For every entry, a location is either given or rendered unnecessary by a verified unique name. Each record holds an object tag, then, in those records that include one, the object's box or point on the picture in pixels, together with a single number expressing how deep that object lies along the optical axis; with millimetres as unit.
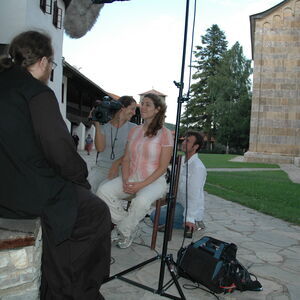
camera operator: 4340
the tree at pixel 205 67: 55203
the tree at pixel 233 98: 44781
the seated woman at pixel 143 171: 3676
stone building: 21375
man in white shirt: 4211
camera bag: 2807
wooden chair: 3795
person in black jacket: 1978
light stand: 2670
